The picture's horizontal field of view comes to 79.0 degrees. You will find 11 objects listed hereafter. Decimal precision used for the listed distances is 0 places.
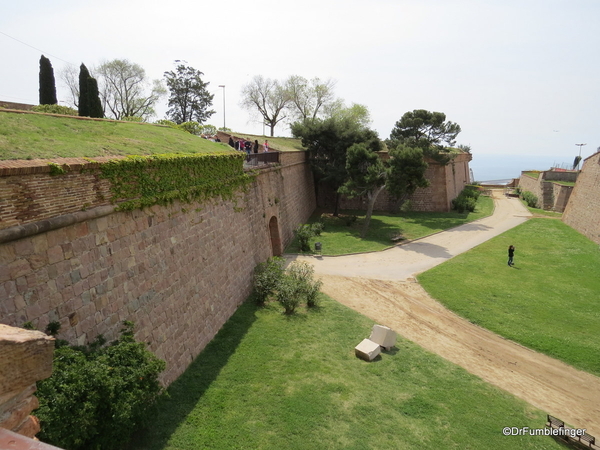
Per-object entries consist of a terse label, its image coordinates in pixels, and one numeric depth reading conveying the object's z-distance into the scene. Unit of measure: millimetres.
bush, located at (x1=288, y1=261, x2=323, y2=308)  11653
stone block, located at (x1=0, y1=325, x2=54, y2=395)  2001
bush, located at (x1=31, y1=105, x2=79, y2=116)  15476
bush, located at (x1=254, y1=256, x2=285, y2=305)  11633
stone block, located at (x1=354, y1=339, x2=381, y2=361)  9211
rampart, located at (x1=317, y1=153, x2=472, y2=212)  28859
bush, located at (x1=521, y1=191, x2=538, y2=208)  33438
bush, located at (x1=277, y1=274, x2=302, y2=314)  11047
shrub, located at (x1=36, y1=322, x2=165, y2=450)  4016
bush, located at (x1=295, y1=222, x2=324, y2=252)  18312
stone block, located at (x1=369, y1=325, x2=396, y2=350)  9797
